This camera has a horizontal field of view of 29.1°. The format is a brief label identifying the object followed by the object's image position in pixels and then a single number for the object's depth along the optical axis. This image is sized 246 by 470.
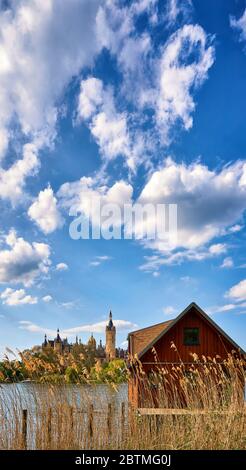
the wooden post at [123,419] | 8.19
